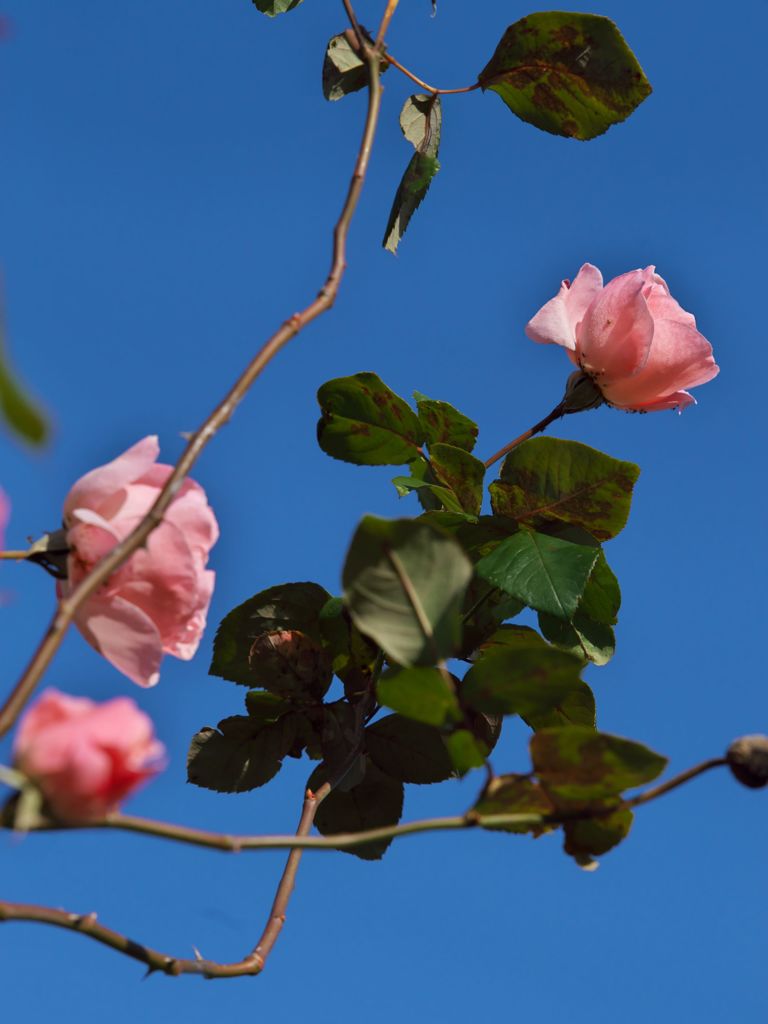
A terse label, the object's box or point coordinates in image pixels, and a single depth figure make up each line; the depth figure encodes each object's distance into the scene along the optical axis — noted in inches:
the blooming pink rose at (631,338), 81.3
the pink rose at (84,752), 64.6
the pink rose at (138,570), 74.0
